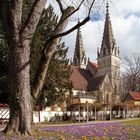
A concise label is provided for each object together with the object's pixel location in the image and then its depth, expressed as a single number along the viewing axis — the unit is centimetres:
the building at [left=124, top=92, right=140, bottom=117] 4128
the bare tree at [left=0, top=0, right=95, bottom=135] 624
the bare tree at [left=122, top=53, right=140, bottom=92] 4835
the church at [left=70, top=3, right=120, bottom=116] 4825
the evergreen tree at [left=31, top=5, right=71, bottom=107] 2128
